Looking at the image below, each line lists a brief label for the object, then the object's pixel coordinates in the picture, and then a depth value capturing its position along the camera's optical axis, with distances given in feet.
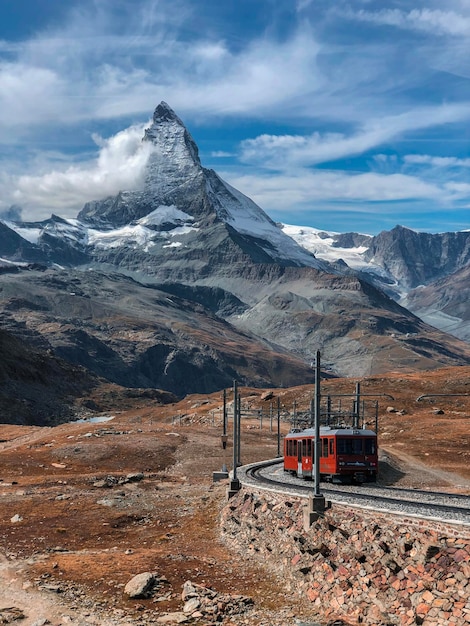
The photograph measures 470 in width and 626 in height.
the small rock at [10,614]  94.21
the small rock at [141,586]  102.58
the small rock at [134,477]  217.56
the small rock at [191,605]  96.89
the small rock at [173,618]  93.30
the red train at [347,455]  170.09
